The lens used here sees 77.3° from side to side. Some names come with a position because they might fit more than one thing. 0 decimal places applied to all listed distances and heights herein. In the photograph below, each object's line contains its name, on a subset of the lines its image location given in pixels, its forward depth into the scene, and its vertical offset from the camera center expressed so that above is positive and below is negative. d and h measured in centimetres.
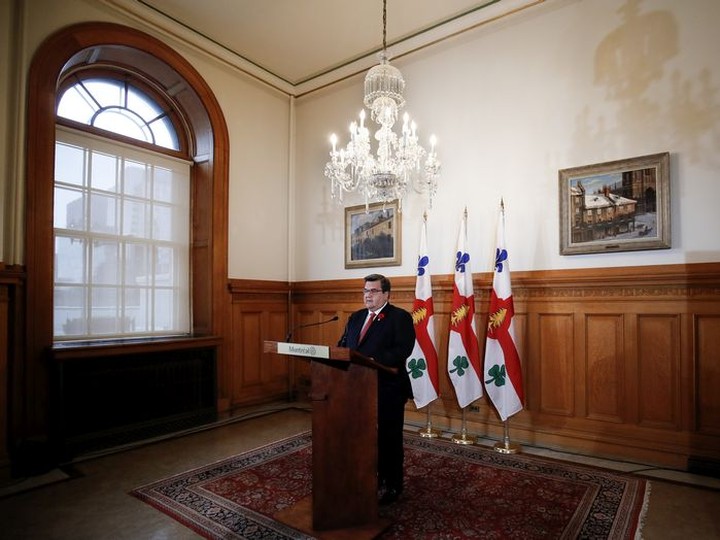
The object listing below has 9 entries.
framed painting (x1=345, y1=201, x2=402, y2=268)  507 +52
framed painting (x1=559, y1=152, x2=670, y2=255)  357 +62
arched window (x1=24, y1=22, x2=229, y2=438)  365 +128
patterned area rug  253 -141
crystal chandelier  362 +109
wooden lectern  238 -88
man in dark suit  278 -49
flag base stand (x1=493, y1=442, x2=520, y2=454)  380 -144
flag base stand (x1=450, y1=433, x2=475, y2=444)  405 -145
